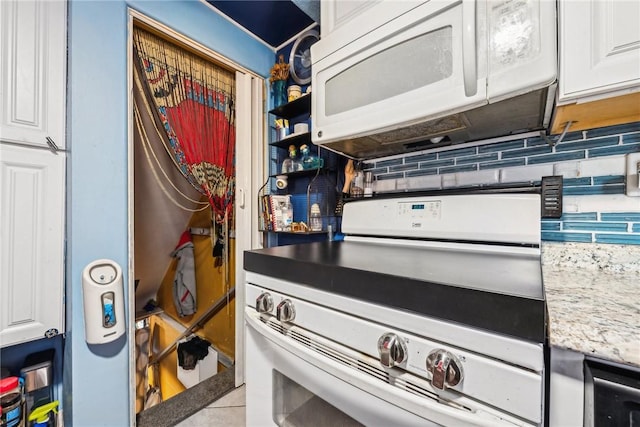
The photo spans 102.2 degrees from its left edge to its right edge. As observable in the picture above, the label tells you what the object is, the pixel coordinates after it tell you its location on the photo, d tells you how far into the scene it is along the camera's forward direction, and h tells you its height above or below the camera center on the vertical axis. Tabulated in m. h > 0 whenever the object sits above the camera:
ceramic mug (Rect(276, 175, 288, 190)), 1.68 +0.21
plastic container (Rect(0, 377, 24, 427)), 0.95 -0.71
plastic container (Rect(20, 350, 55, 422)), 1.04 -0.68
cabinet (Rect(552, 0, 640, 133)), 0.59 +0.39
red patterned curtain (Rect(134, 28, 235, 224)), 1.41 +0.64
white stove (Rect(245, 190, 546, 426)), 0.43 -0.23
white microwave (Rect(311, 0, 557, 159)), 0.70 +0.46
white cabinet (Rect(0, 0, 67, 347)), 0.92 +0.17
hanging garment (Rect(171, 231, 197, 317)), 2.51 -0.68
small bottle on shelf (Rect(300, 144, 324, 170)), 1.51 +0.33
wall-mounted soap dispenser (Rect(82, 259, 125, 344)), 1.04 -0.36
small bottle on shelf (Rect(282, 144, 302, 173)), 1.67 +0.34
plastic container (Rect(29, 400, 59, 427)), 1.05 -0.83
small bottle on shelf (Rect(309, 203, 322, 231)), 1.46 -0.03
